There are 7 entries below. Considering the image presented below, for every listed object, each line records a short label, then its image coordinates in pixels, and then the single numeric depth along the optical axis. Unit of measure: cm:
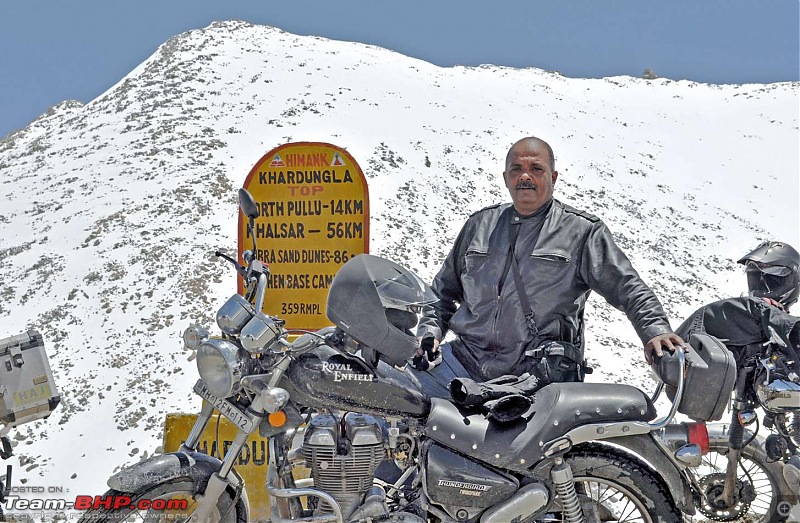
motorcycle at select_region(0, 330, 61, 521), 343
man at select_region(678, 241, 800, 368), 450
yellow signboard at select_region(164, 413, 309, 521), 494
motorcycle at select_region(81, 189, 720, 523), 304
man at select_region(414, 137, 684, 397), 370
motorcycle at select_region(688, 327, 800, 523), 434
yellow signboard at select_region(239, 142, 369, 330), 589
